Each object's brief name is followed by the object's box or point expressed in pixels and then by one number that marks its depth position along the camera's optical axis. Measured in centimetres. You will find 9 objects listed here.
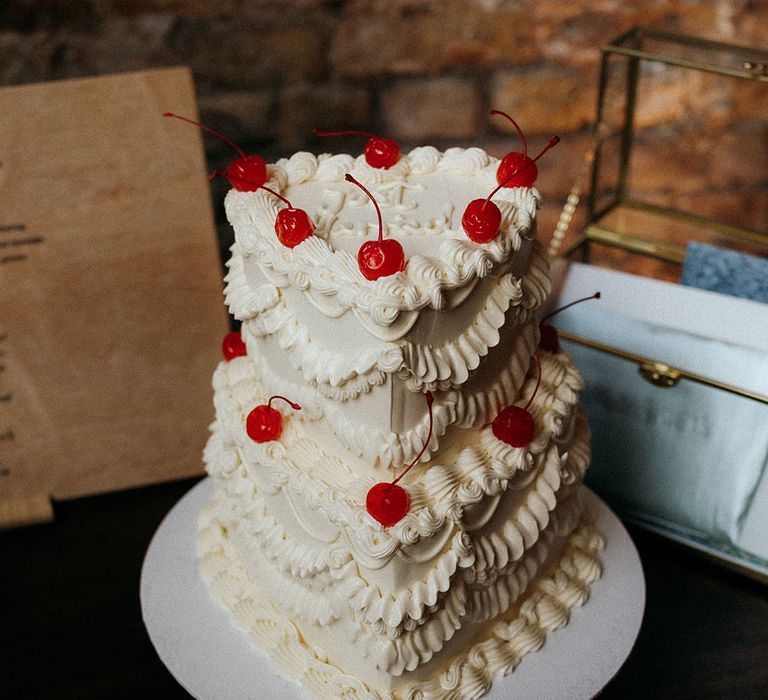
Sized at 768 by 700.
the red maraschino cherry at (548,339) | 111
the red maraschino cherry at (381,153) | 105
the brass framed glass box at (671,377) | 123
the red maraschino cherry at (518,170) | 98
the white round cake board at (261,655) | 104
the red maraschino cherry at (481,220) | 90
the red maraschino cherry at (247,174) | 100
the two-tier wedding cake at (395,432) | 90
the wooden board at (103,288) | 126
